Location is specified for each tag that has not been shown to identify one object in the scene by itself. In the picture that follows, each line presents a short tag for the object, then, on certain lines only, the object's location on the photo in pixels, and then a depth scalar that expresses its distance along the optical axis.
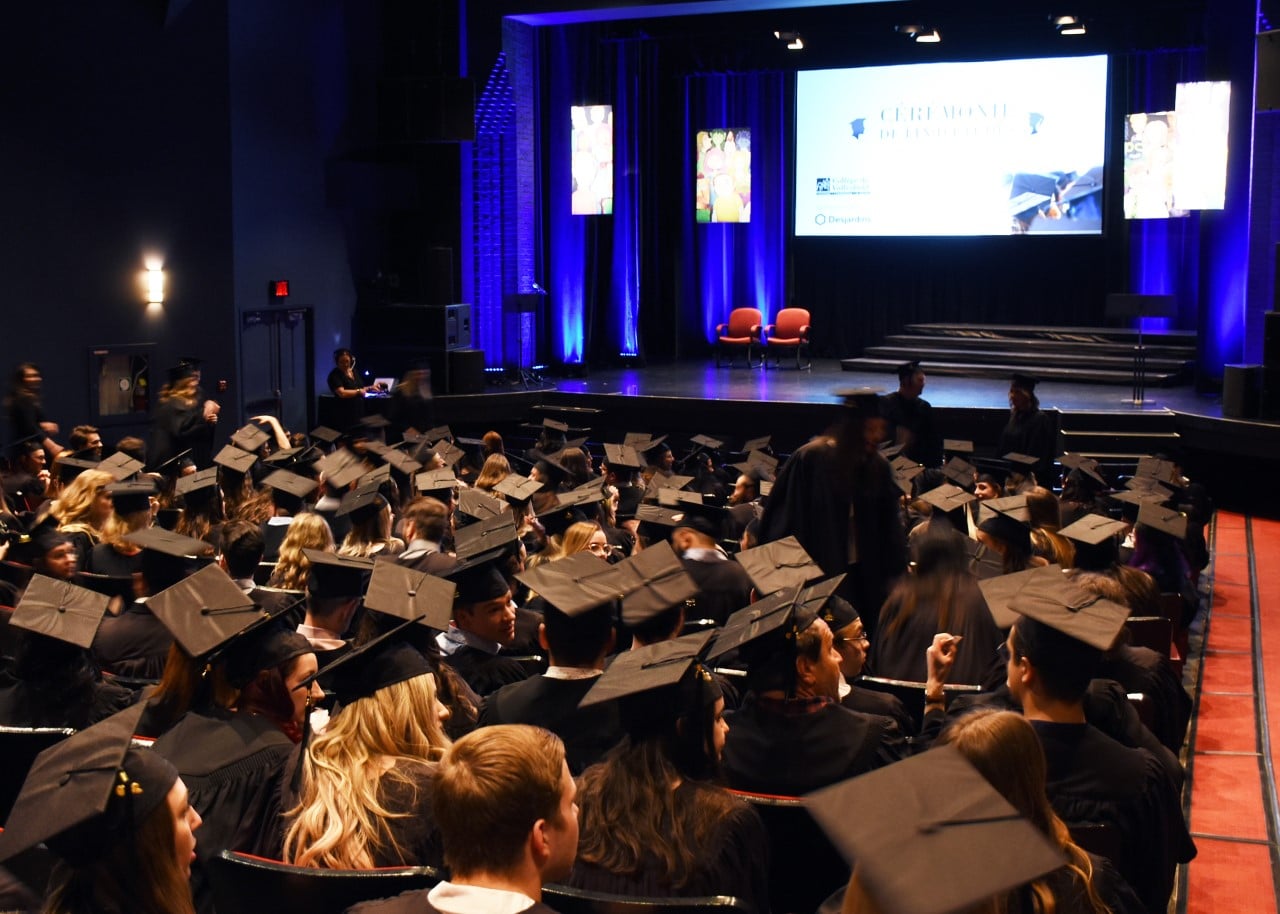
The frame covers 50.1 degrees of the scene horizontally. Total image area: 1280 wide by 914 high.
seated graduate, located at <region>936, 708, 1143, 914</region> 2.35
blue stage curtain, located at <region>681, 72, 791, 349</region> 19.78
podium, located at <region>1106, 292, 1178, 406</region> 13.99
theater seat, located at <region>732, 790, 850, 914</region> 3.22
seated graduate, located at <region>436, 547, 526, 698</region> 4.68
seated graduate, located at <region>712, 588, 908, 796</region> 3.48
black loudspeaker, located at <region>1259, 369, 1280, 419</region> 12.48
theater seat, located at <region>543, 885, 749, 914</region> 2.42
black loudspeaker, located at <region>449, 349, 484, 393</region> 15.91
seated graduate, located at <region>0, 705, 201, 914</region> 2.05
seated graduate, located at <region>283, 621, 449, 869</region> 2.97
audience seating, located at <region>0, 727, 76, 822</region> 3.65
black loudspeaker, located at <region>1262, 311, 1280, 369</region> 12.48
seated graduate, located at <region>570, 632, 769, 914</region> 2.77
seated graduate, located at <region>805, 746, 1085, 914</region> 1.74
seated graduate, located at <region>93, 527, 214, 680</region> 4.88
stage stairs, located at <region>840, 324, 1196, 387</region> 16.69
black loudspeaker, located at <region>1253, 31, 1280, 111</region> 12.10
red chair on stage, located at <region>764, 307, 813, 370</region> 19.00
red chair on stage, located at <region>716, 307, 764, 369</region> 18.91
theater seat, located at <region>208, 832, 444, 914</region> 2.61
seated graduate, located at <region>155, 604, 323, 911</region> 3.22
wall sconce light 13.99
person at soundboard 14.89
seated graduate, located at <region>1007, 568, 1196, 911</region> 3.37
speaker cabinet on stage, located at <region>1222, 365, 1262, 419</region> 12.64
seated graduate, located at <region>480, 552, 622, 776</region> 3.70
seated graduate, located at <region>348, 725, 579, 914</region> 2.07
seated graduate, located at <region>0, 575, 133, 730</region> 4.03
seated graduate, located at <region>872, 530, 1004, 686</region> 4.98
